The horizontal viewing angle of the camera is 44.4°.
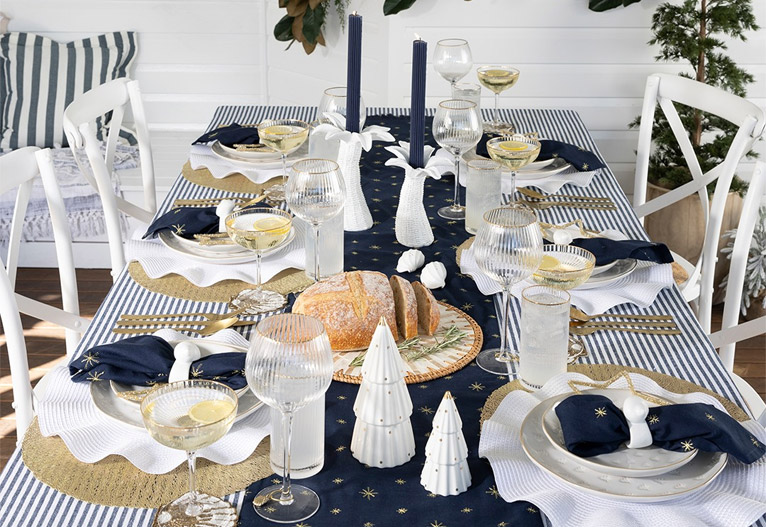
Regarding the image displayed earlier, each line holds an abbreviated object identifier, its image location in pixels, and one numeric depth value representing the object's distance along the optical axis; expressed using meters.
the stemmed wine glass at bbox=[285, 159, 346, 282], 1.53
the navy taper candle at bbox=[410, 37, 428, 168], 1.70
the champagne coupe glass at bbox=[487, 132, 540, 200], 1.92
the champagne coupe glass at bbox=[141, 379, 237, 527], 1.00
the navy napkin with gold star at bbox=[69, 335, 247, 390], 1.25
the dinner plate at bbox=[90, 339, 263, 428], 1.19
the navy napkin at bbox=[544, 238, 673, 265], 1.68
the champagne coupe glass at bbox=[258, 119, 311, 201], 2.05
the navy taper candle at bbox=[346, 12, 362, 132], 1.86
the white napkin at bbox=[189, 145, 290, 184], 2.21
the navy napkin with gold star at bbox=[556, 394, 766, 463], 1.09
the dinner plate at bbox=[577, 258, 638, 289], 1.64
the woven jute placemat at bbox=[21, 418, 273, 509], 1.07
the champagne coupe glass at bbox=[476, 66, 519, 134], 2.53
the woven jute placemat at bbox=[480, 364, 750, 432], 1.27
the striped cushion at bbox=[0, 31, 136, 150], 4.14
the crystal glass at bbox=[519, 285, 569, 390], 1.29
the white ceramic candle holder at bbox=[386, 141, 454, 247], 1.75
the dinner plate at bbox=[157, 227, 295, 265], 1.72
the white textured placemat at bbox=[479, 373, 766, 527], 1.02
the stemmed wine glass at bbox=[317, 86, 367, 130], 2.16
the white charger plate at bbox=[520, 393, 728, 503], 1.04
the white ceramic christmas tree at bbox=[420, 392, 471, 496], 1.08
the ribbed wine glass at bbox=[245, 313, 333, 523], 0.99
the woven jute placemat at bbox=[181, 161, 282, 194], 2.15
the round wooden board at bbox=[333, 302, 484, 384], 1.35
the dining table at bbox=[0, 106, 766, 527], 1.05
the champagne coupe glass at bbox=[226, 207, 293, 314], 1.53
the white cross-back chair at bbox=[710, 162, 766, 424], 1.91
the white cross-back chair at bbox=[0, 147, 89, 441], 1.64
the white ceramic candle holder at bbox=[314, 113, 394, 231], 1.85
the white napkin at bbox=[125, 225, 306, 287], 1.67
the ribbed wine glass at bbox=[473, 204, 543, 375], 1.33
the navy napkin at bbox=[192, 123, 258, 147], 2.32
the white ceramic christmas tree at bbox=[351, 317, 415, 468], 1.13
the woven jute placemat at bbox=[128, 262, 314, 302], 1.62
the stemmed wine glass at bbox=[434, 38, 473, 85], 2.58
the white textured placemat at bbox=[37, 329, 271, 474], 1.12
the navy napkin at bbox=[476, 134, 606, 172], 2.25
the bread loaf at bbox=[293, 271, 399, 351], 1.39
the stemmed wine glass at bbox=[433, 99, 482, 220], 1.90
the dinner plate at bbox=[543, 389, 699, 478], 1.07
